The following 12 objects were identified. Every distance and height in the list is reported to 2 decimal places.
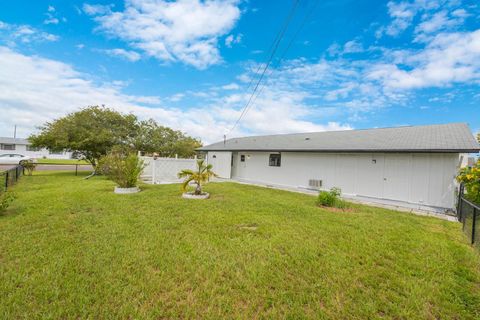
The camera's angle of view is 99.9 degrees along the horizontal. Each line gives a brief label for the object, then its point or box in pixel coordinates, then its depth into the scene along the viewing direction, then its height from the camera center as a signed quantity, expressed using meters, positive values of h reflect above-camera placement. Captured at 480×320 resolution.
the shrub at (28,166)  13.59 -1.12
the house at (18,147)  35.71 +0.28
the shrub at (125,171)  8.77 -0.73
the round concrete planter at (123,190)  8.66 -1.56
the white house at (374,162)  7.99 +0.14
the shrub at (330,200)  7.42 -1.35
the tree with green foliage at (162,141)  19.87 +1.83
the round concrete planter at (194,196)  7.99 -1.53
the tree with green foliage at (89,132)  13.48 +1.41
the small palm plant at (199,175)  8.18 -0.72
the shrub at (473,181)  6.25 -0.32
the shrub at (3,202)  4.97 -1.34
